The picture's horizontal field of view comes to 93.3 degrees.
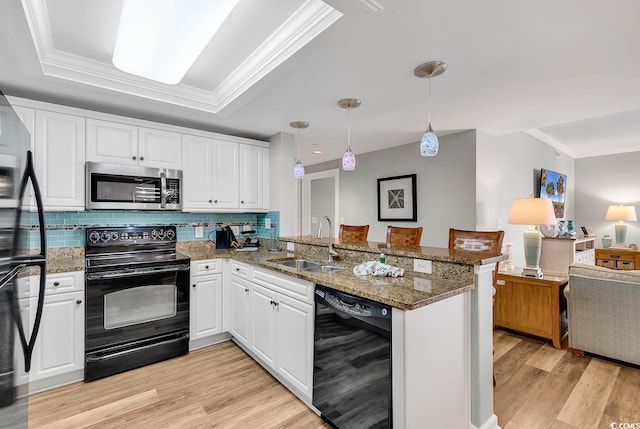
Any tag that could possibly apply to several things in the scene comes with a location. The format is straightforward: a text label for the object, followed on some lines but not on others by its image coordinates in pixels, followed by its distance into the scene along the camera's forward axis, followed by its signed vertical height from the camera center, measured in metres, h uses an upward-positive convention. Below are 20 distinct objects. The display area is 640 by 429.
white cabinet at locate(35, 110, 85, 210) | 2.41 +0.47
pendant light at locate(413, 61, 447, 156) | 1.99 +0.98
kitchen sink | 2.66 -0.44
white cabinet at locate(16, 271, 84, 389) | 2.19 -0.85
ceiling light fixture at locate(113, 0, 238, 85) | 1.52 +1.03
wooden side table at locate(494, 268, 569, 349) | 2.91 -0.91
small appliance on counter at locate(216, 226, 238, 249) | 3.48 -0.28
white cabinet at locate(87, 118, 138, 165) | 2.64 +0.66
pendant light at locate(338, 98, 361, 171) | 2.53 +0.98
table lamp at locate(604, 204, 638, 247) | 5.37 -0.04
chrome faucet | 2.53 -0.32
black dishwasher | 1.48 -0.80
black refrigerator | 1.06 -0.17
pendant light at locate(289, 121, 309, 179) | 2.99 +0.76
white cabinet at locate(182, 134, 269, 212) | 3.18 +0.45
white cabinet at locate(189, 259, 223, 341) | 2.85 -0.82
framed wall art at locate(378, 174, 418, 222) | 4.24 +0.24
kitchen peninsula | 1.41 -0.60
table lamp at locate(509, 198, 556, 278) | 3.11 -0.06
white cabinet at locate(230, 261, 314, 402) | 1.99 -0.82
